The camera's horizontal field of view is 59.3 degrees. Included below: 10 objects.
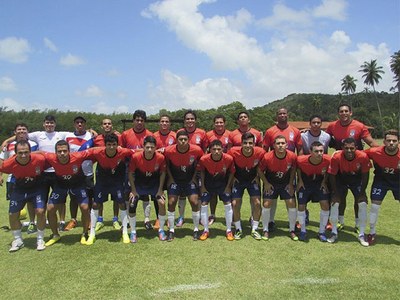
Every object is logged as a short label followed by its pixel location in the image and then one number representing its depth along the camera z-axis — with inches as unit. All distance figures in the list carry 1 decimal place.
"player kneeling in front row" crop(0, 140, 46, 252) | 235.8
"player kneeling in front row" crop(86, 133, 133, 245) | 251.9
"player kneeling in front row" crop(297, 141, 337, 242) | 250.2
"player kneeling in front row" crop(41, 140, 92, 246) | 243.9
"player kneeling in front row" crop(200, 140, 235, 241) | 253.3
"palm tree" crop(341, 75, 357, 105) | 3203.7
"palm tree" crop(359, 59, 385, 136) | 2771.9
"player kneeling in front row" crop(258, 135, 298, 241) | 254.4
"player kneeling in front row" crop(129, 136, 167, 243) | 251.3
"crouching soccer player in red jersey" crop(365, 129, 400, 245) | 237.6
